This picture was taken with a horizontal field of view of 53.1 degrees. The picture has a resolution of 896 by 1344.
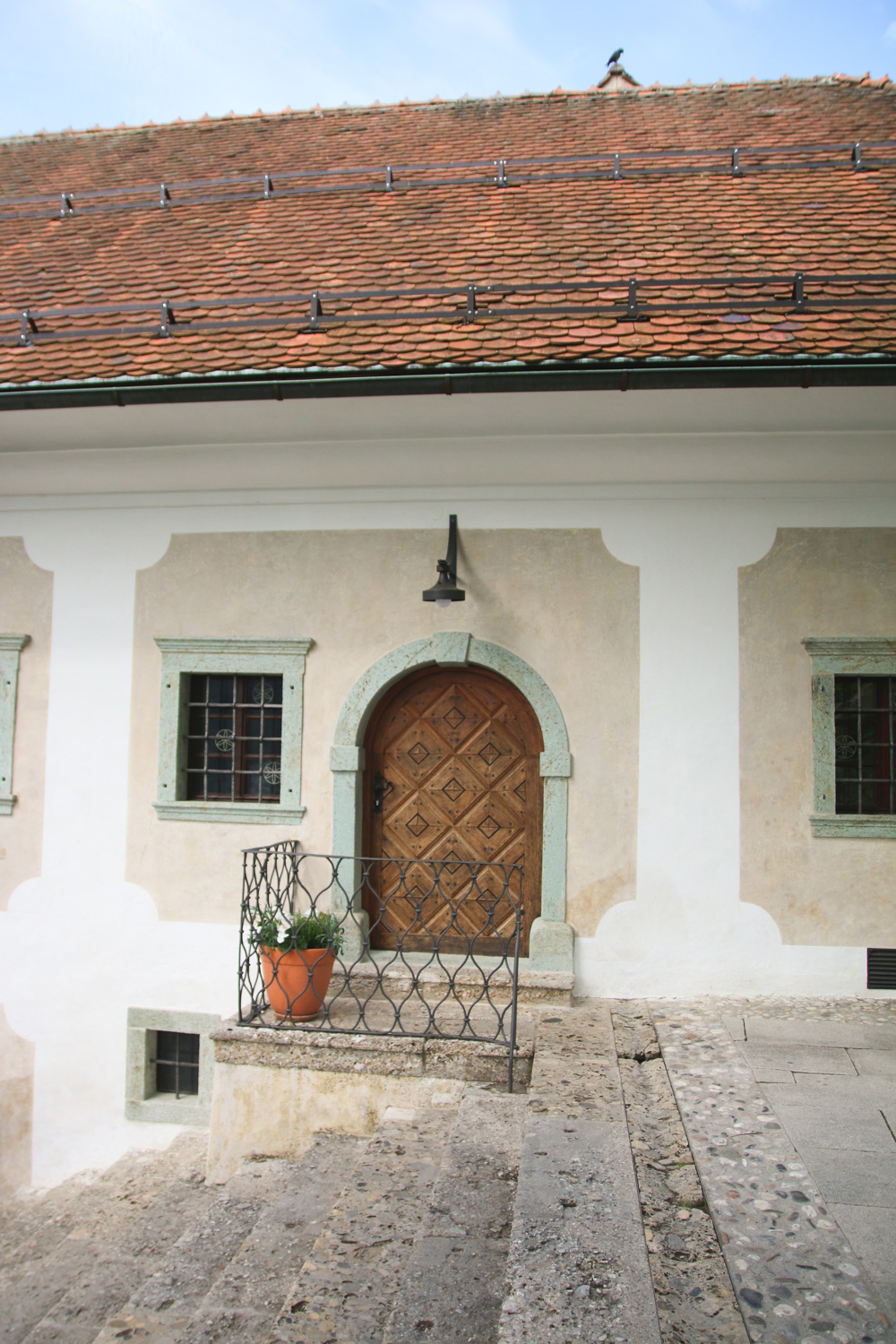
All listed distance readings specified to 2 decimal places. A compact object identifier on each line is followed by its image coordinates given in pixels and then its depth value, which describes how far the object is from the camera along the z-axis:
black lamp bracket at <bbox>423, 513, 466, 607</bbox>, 5.41
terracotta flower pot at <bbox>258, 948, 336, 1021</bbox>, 4.82
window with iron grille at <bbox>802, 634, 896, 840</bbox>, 5.45
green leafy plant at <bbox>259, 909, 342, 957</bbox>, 4.84
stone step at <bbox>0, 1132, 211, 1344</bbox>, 4.13
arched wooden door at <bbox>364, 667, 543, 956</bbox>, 5.91
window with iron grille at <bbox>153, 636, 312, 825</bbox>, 5.92
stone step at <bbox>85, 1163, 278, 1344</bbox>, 3.44
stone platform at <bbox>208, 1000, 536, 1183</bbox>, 4.45
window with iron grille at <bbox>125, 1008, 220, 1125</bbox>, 5.74
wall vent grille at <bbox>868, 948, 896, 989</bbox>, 5.39
